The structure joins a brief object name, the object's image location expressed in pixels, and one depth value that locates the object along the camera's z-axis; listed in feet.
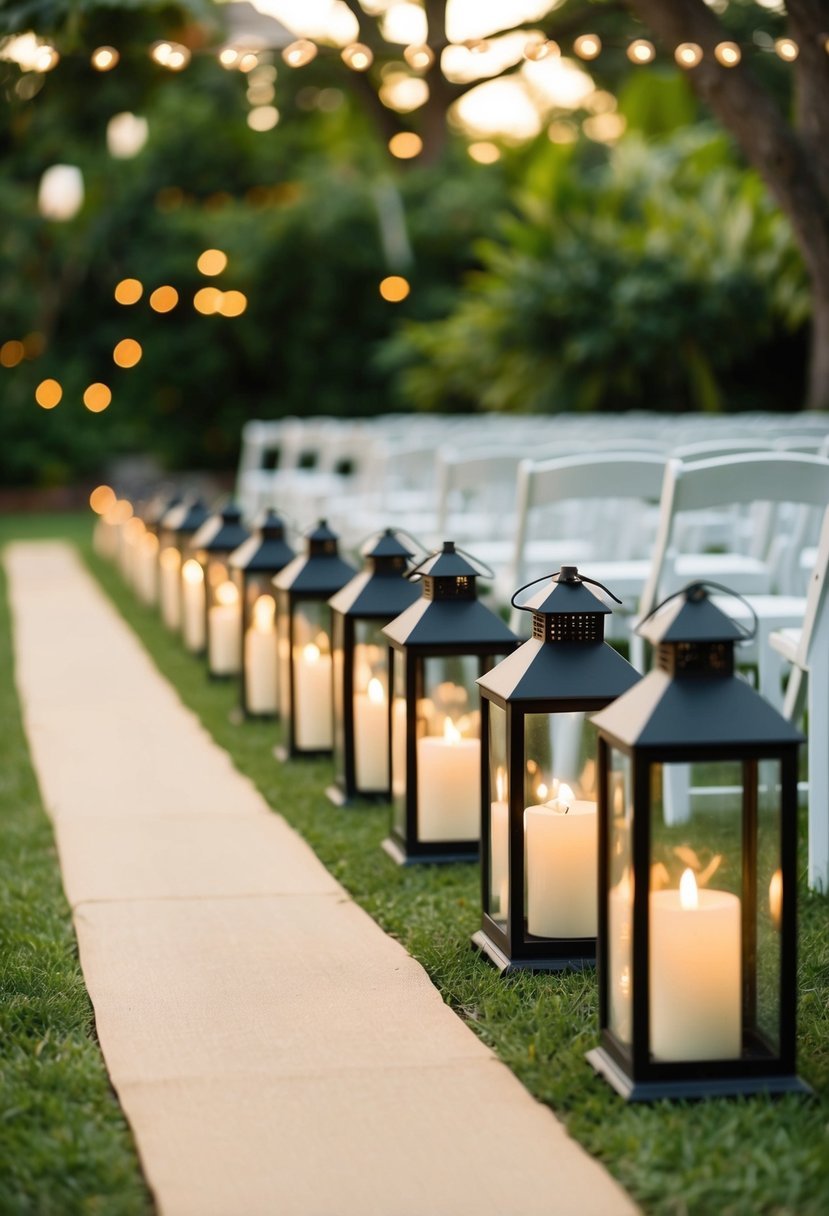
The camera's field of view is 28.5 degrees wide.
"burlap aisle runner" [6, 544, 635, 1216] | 6.71
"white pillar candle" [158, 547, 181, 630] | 24.81
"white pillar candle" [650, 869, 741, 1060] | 7.32
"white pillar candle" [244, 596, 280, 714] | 17.37
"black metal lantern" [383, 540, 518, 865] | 10.98
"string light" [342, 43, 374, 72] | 27.89
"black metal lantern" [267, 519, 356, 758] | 14.70
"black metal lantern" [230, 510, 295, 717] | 17.08
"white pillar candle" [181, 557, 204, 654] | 22.57
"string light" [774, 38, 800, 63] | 24.80
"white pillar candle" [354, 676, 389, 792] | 13.16
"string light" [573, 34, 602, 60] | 26.58
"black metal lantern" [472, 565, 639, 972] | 8.89
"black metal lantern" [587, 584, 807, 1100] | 7.20
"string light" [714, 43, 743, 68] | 24.39
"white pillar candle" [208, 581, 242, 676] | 20.15
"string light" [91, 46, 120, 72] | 25.26
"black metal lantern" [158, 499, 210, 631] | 23.85
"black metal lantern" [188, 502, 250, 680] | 20.07
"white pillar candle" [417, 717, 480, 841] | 11.35
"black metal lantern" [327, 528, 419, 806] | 12.91
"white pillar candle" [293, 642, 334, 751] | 14.85
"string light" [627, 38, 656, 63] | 26.84
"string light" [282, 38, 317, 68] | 27.04
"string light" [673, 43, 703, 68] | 24.54
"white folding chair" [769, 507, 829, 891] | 10.50
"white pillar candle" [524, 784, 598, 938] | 8.89
